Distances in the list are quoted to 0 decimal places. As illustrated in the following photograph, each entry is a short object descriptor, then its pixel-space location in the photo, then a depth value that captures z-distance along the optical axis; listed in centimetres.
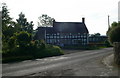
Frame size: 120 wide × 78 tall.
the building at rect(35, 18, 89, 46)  4966
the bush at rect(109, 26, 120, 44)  1716
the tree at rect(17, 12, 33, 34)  7032
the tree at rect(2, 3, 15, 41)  4198
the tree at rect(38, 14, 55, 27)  8014
